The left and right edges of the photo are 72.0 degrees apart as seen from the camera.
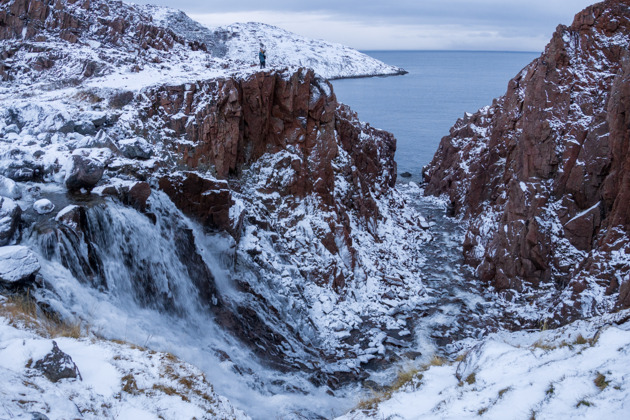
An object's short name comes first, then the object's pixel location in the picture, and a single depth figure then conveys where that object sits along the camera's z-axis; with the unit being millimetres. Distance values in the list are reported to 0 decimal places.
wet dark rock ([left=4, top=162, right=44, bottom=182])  15227
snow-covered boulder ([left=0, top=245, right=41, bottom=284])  9617
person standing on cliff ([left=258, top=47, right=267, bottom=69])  24609
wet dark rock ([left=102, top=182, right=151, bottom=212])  15352
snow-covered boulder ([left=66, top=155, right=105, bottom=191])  15039
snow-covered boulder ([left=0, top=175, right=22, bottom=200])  13656
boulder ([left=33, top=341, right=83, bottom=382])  6395
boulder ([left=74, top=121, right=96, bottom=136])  19495
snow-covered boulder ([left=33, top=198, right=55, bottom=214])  13086
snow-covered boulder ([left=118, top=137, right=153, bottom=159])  19031
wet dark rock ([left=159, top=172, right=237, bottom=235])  19219
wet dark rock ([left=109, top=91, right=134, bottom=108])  22097
